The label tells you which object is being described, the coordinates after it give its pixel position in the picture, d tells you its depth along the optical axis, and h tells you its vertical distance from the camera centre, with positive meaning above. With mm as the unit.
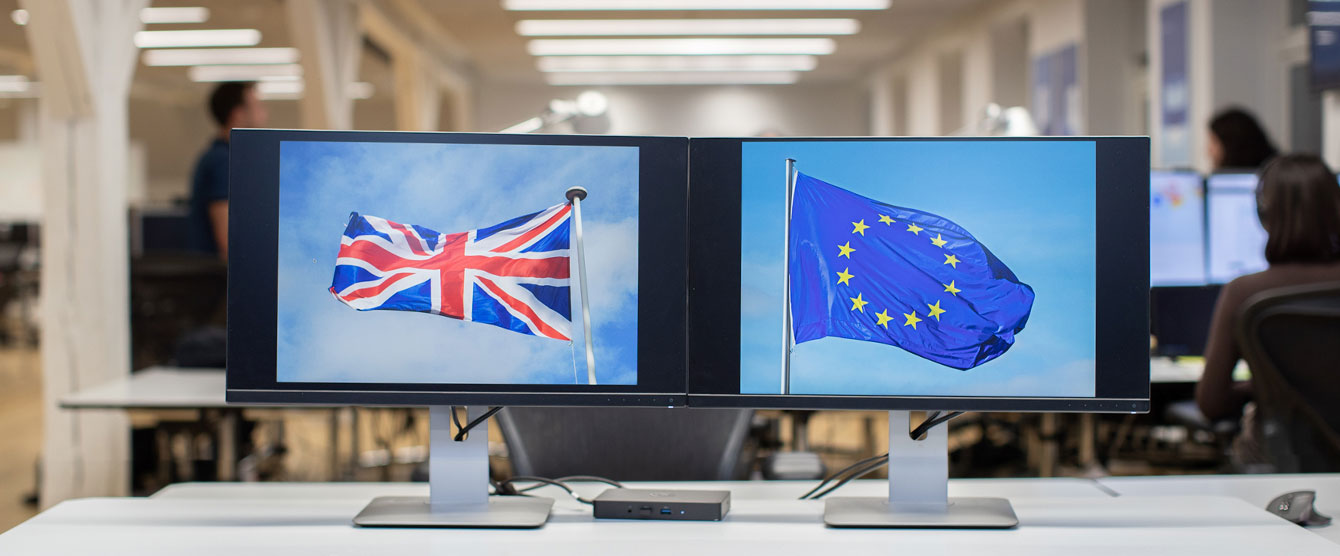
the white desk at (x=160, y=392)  2590 -279
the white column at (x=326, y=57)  6559 +1392
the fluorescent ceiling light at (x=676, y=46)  10820 +2336
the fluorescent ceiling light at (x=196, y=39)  9859 +2214
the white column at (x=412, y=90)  10578 +1873
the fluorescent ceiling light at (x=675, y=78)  13820 +2561
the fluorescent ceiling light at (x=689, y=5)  8562 +2157
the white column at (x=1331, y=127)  4883 +662
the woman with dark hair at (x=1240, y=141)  3924 +481
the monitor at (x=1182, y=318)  3096 -123
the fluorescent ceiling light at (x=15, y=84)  12880 +2374
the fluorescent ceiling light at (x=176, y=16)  8703 +2138
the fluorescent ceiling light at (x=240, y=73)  12102 +2340
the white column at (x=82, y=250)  3637 +103
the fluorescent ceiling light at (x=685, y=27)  9617 +2250
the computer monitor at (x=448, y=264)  1287 +17
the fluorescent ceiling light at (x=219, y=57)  10938 +2274
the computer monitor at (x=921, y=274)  1275 +2
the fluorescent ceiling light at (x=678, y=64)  12195 +2437
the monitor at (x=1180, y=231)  3059 +124
